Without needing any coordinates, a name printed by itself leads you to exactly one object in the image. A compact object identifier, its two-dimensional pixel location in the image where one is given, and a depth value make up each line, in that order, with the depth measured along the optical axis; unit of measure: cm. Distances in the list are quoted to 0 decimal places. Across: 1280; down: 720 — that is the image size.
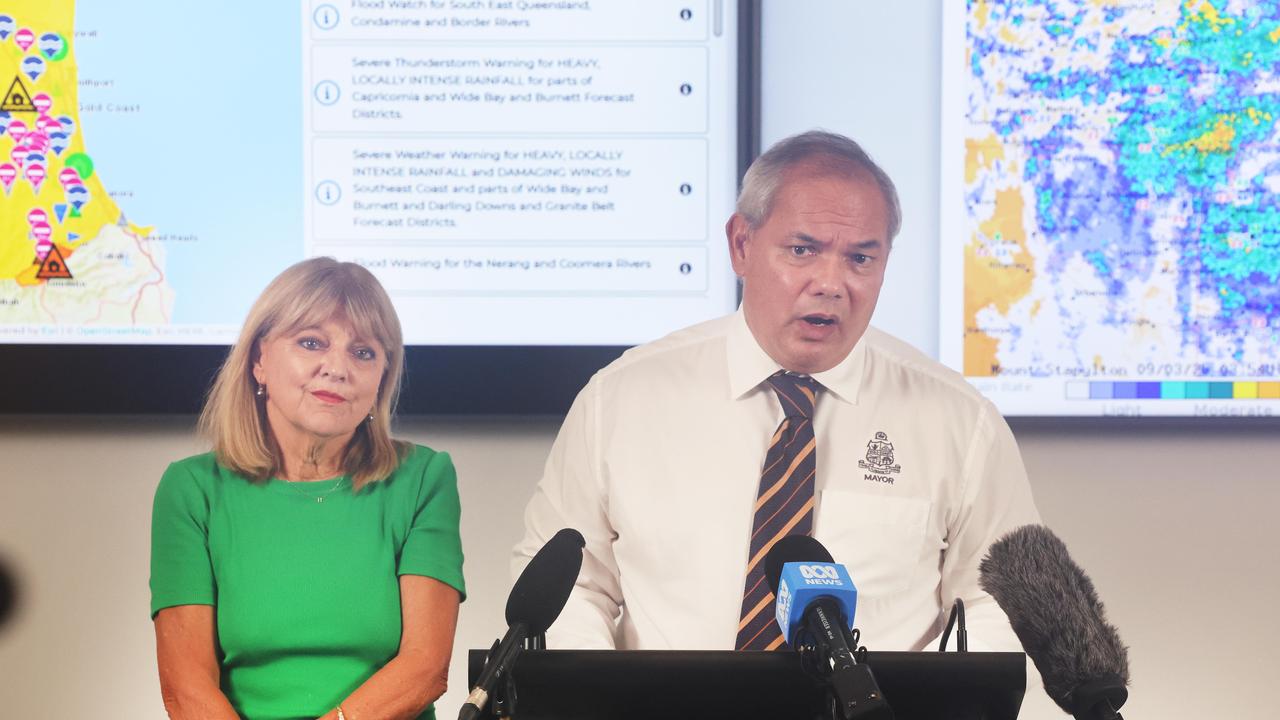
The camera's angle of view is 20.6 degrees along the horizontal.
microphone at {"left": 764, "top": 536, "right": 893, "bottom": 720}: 253
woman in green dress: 353
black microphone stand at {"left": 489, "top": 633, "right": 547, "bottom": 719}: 294
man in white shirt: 359
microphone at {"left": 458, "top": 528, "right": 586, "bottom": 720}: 292
